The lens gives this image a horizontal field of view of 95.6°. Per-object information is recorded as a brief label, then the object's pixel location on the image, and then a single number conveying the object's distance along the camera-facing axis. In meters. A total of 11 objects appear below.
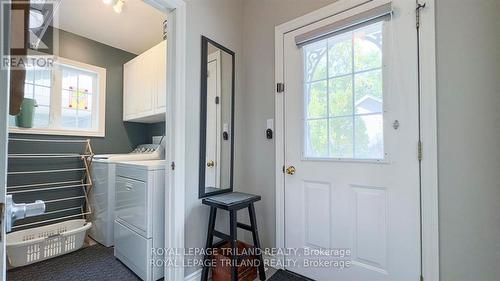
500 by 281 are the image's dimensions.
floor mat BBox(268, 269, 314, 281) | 1.78
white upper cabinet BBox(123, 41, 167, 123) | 2.52
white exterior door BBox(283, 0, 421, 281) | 1.39
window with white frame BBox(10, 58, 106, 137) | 2.55
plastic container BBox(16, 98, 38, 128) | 2.31
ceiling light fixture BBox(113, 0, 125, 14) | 2.12
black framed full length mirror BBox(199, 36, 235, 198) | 1.83
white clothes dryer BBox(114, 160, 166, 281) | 1.79
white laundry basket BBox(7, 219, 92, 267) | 1.99
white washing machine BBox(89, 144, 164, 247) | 2.45
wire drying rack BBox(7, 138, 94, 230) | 2.39
